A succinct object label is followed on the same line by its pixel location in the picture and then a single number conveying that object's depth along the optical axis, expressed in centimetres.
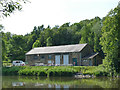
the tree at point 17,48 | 6003
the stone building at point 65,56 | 3897
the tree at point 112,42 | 2788
